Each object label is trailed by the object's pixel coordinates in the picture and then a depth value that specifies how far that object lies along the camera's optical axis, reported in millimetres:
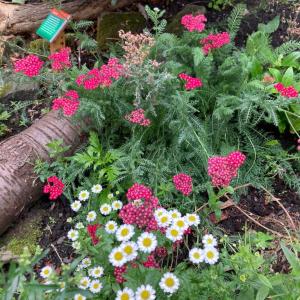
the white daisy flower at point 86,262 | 495
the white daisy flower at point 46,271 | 451
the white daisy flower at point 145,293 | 406
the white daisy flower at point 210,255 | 446
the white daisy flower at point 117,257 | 427
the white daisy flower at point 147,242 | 431
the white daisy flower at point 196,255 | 451
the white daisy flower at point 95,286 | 452
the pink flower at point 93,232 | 523
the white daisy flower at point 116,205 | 540
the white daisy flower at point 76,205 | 573
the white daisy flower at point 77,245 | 493
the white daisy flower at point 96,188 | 590
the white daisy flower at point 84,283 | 441
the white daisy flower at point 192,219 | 487
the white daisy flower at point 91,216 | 540
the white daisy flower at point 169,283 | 420
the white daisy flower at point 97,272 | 457
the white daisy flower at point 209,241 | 465
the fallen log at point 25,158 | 657
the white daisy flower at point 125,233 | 440
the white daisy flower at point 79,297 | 437
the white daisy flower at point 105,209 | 535
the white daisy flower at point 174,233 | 453
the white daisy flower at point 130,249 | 425
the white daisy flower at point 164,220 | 460
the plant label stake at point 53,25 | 722
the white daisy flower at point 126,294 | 416
